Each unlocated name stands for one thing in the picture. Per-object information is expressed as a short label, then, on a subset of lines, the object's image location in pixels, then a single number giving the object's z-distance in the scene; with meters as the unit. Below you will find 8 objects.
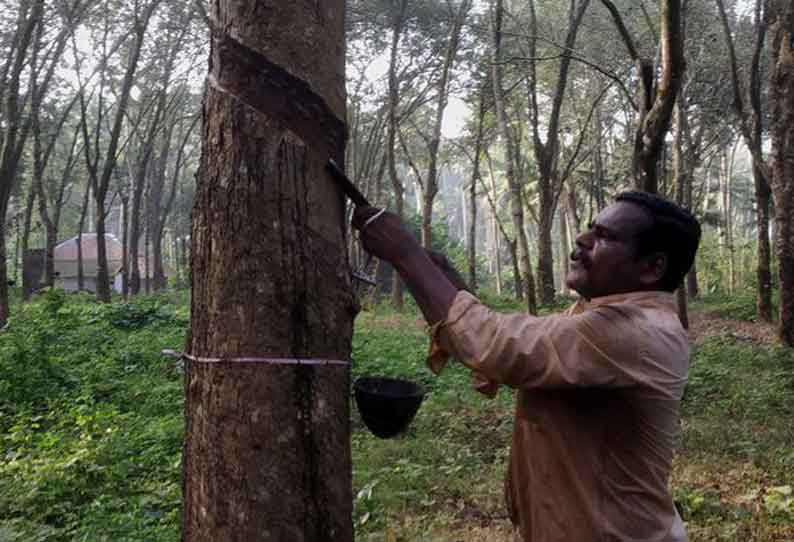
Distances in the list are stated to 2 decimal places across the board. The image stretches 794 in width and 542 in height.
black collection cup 1.93
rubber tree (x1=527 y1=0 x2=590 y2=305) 12.82
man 1.54
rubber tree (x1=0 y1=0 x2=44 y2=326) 10.81
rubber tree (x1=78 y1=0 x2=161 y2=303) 14.92
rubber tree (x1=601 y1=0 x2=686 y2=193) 5.73
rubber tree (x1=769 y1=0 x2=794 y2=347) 8.78
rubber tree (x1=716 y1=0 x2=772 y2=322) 11.06
